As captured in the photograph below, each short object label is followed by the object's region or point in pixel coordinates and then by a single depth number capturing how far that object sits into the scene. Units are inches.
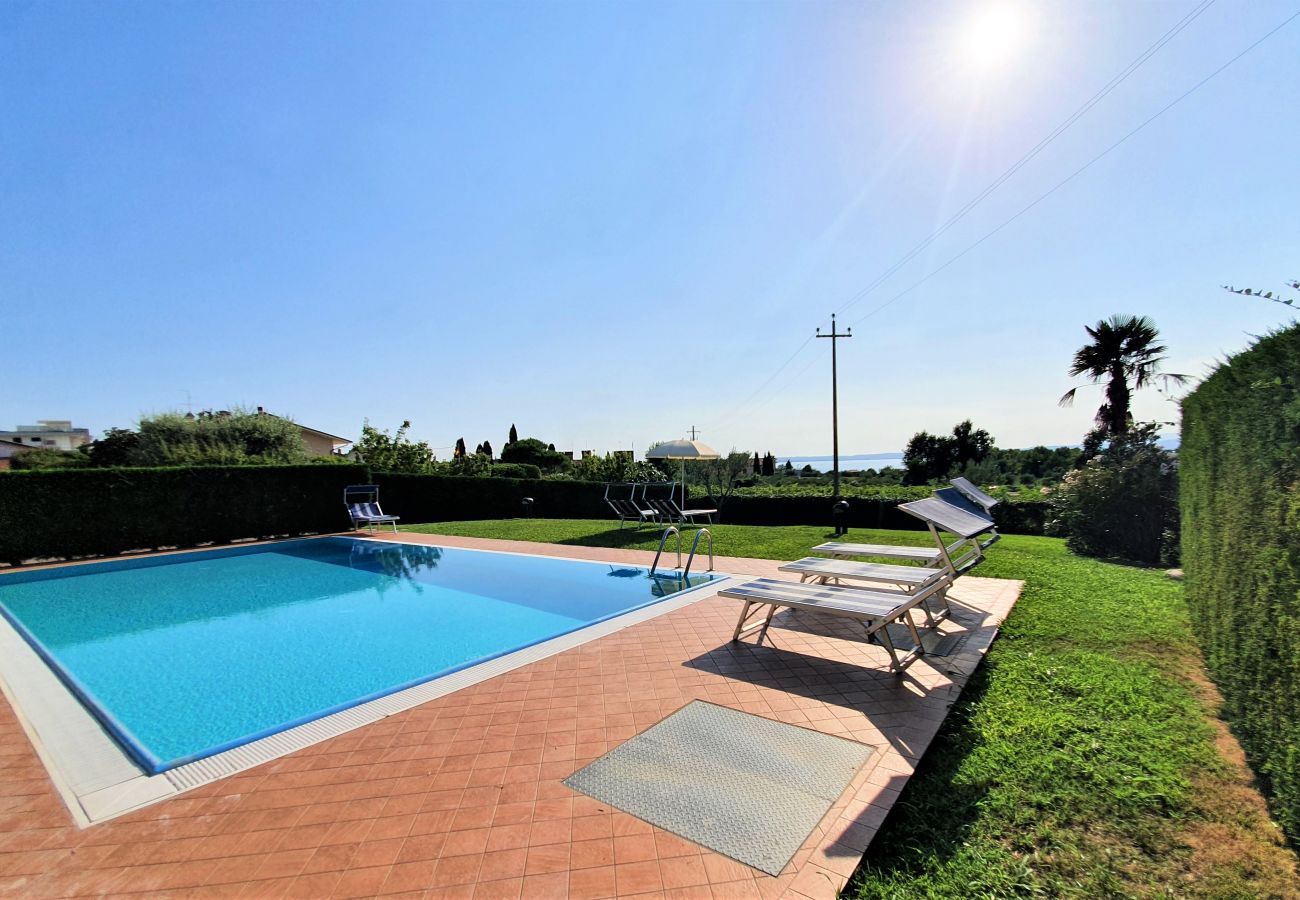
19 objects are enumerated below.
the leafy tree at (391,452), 906.7
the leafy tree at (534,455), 1898.4
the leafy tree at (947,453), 2098.9
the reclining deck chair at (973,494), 253.4
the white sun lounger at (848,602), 154.4
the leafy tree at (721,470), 1226.0
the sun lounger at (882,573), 201.2
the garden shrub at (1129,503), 377.4
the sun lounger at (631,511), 551.2
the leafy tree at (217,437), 754.8
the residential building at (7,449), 1742.1
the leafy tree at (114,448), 924.0
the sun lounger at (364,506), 577.9
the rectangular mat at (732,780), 93.4
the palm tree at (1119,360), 607.8
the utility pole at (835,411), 783.7
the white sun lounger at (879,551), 227.1
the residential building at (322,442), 1573.8
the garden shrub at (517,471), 1100.0
